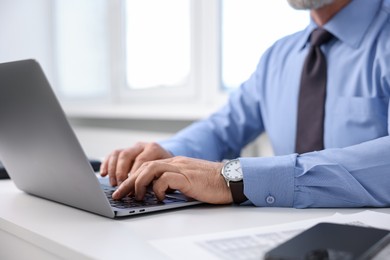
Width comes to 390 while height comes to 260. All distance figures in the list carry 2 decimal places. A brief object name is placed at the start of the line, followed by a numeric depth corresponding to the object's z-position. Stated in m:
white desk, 0.59
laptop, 0.67
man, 0.82
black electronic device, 0.50
